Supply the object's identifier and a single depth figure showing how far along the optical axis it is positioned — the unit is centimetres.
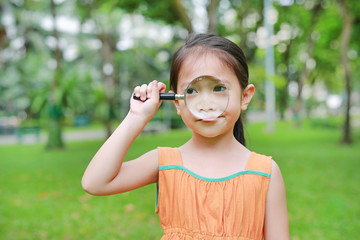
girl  163
